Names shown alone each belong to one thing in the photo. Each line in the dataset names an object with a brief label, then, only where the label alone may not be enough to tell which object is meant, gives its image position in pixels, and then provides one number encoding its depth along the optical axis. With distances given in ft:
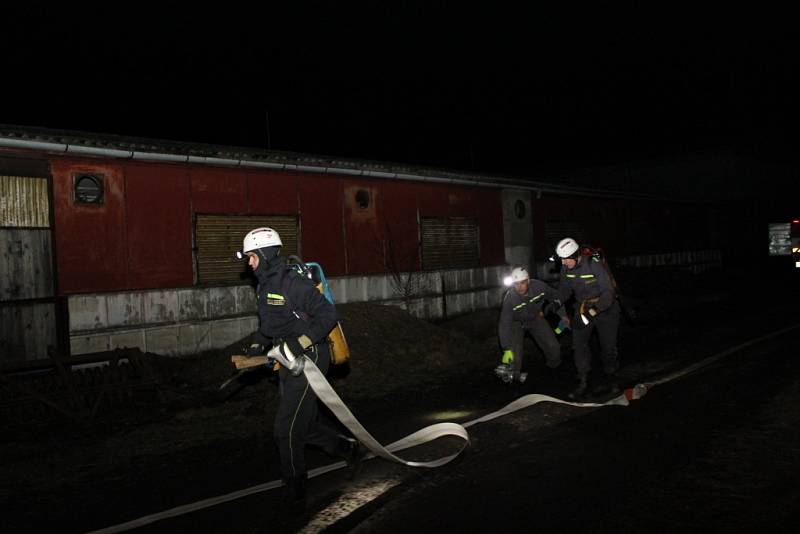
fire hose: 15.65
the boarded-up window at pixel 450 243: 55.01
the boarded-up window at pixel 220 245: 39.52
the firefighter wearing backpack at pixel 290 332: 15.64
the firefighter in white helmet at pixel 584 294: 27.20
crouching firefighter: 26.99
